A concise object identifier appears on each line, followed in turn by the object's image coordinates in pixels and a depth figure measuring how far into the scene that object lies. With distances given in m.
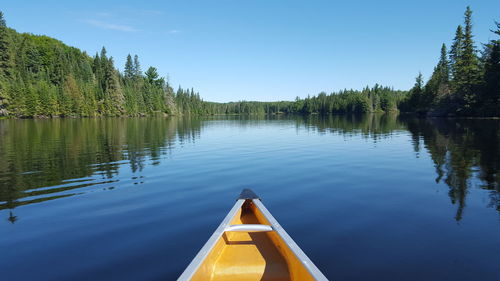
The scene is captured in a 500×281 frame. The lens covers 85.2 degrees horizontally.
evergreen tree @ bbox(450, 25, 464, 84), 70.06
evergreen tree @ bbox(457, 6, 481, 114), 63.97
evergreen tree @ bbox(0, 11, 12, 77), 85.25
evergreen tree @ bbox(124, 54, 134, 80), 139.75
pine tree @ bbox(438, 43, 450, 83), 78.26
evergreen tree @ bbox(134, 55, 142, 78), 142.00
